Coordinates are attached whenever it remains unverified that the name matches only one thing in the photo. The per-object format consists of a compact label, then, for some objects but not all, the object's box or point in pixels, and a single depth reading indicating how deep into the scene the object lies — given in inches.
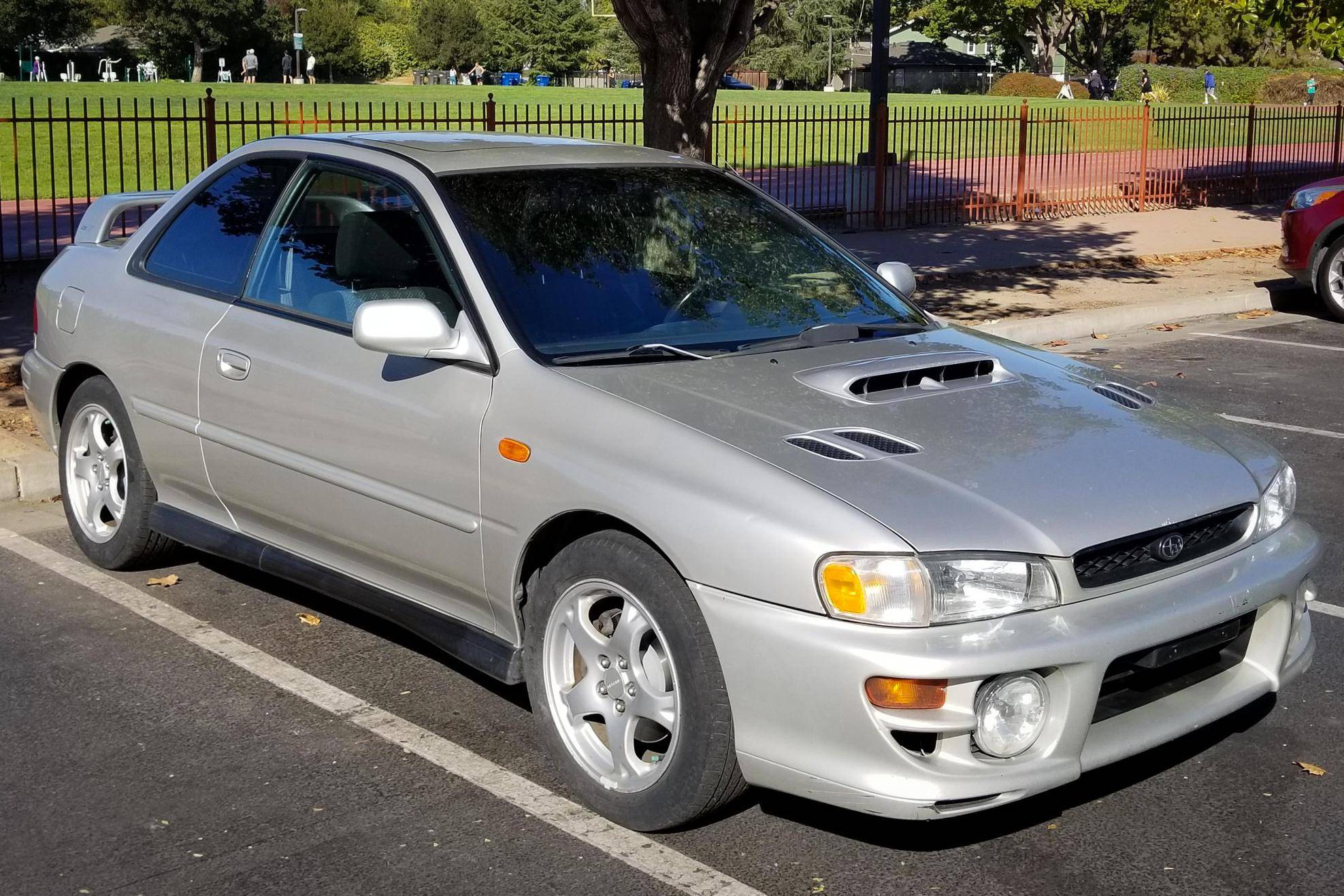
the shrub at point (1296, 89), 2290.8
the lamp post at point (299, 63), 3253.9
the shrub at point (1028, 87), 2736.2
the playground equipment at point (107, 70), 3117.6
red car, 490.3
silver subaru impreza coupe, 135.6
